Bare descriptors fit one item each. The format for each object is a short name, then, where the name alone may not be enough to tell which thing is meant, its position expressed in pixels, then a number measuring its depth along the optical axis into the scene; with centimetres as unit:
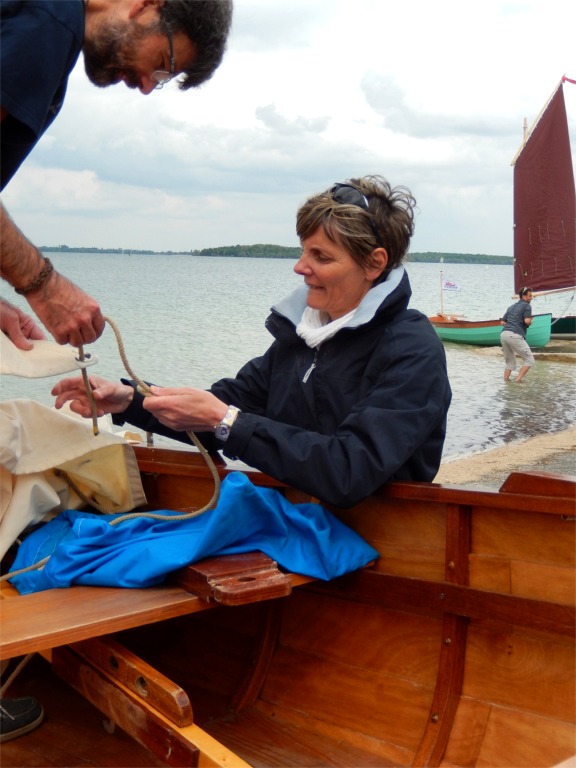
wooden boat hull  232
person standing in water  1878
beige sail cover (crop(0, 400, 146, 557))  292
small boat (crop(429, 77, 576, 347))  2438
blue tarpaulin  239
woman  248
